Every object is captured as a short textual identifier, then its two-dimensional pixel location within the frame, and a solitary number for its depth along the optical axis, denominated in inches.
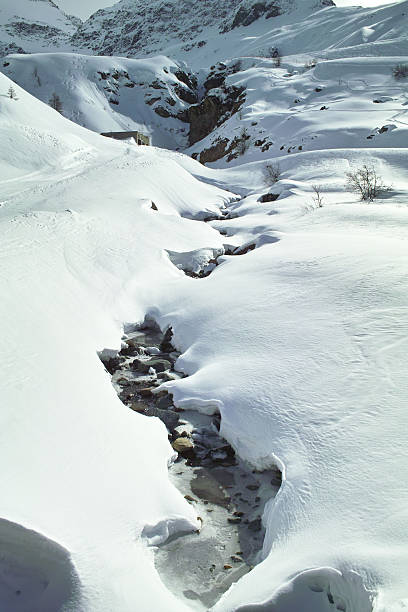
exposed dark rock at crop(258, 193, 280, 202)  687.1
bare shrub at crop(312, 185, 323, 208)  515.8
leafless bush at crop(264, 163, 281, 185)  863.1
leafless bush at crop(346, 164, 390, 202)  518.3
